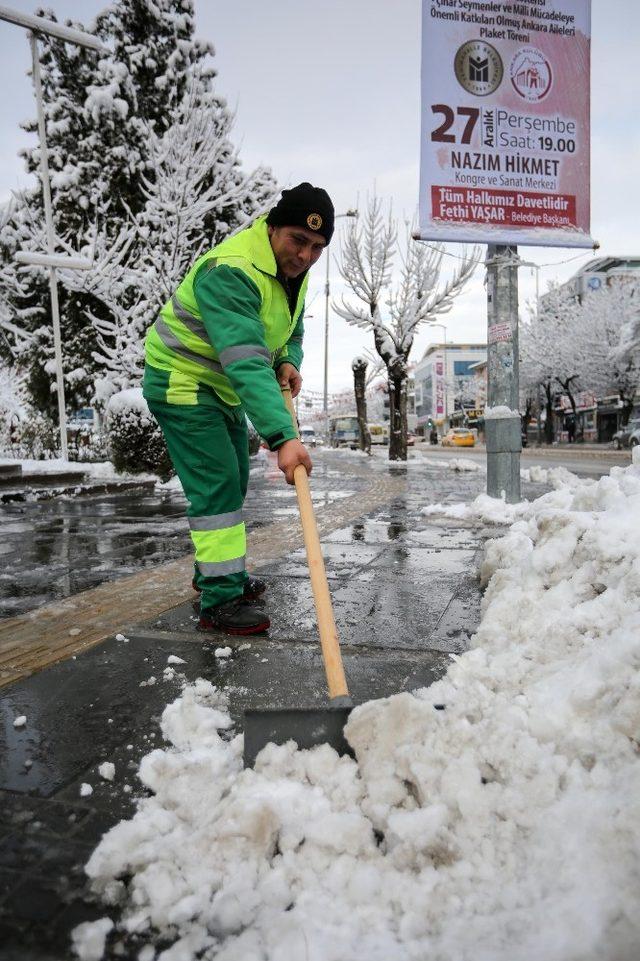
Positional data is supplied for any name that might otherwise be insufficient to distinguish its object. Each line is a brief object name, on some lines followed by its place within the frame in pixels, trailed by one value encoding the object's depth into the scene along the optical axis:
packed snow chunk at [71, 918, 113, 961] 1.06
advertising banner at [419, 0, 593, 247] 5.71
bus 43.41
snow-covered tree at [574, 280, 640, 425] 31.56
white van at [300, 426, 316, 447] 59.64
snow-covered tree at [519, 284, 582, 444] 34.84
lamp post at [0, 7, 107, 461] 9.44
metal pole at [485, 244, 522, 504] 5.99
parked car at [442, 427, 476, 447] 45.03
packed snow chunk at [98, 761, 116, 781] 1.54
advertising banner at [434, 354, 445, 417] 69.31
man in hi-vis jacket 2.26
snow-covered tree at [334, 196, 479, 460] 16.69
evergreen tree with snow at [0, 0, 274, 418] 13.52
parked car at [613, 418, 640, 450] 25.14
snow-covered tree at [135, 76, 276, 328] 13.15
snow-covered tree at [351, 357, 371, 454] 24.66
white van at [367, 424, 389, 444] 47.25
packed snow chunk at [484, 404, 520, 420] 6.01
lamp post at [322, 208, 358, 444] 35.22
